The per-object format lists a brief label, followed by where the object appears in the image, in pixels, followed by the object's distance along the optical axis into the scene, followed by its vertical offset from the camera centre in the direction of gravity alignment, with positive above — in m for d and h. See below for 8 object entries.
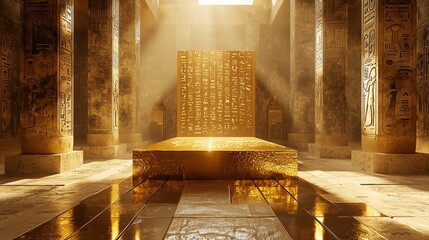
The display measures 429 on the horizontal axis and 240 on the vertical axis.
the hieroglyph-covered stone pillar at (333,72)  7.42 +1.03
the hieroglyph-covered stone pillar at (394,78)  4.93 +0.60
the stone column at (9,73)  7.04 +0.98
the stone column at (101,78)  7.48 +0.91
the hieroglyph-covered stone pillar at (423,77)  7.32 +0.93
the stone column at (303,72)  9.83 +1.37
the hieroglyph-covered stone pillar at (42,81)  4.94 +0.56
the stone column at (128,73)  8.97 +1.24
